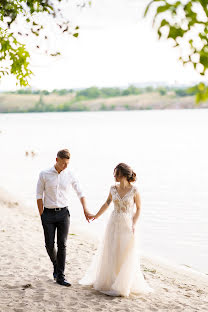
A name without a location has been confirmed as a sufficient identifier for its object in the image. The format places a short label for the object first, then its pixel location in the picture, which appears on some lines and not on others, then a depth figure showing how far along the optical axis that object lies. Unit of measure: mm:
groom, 6484
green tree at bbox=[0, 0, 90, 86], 6055
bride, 6449
